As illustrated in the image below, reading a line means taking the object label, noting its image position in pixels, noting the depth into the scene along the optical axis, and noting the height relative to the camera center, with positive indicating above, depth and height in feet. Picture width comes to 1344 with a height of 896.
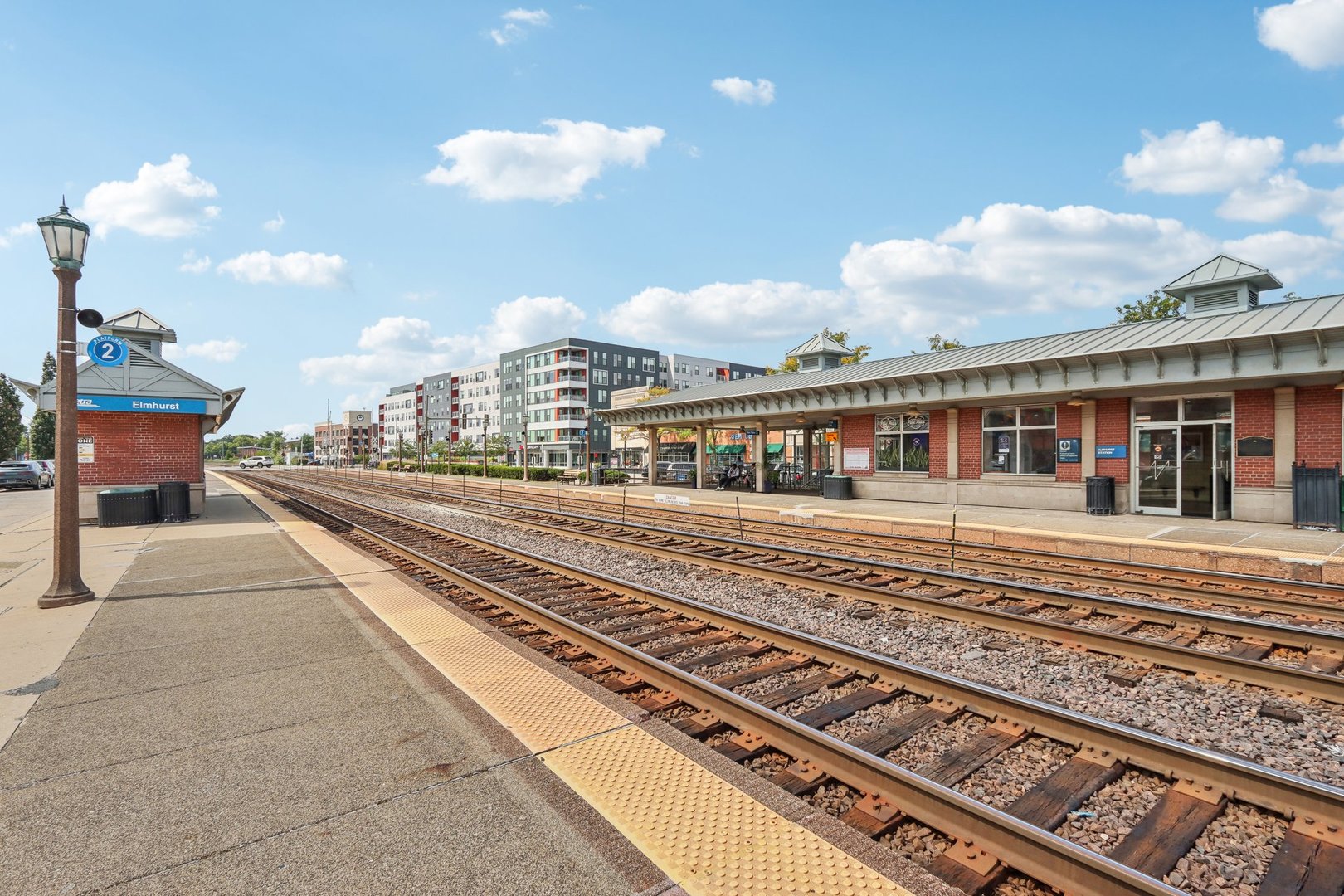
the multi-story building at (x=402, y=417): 426.92 +22.43
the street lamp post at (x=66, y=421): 27.37 +1.30
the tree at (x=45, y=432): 292.81 +9.44
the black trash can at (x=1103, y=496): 58.79 -4.76
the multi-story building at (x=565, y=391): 307.17 +27.51
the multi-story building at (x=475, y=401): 358.23 +27.16
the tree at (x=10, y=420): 254.06 +13.42
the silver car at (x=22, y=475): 119.96 -4.12
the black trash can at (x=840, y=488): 80.89 -5.24
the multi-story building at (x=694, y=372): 366.63 +43.96
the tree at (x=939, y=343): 147.02 +22.72
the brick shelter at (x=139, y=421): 62.13 +3.08
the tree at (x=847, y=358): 152.25 +21.03
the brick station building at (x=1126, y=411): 50.26 +3.09
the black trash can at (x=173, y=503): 62.95 -4.91
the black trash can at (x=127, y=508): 59.36 -5.08
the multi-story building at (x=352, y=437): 522.06 +10.27
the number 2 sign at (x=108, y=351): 38.37 +6.01
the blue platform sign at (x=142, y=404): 61.07 +4.58
